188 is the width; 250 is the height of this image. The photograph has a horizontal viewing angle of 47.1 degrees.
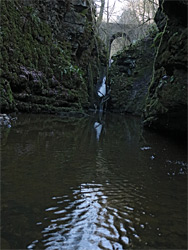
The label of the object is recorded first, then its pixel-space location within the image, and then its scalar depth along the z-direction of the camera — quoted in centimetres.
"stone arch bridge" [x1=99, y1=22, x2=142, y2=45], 2755
